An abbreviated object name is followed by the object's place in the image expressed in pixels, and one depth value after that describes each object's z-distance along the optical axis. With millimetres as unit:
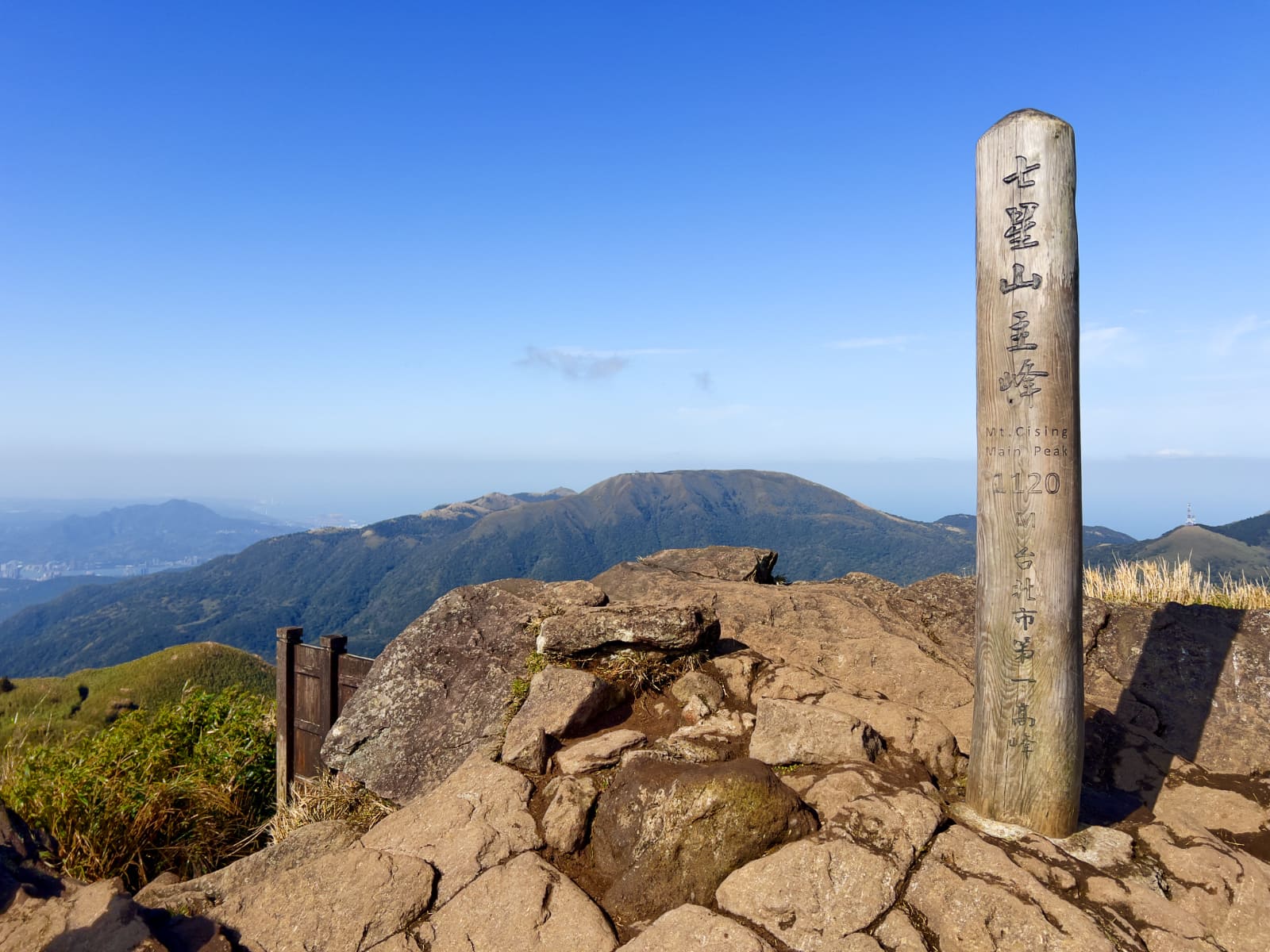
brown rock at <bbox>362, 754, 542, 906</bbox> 5363
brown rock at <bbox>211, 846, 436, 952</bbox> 4816
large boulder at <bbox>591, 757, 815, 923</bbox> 4801
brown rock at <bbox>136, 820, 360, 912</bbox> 5438
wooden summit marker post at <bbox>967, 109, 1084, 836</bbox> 5074
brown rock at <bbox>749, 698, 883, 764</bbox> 5926
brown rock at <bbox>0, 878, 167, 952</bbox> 4344
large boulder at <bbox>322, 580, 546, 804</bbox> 7605
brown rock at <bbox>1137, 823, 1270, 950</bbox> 4434
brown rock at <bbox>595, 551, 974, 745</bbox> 7777
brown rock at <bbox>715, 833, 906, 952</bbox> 4293
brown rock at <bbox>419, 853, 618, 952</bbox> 4574
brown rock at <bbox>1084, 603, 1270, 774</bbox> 7375
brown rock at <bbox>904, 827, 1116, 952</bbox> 4078
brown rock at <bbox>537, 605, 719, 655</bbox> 7504
